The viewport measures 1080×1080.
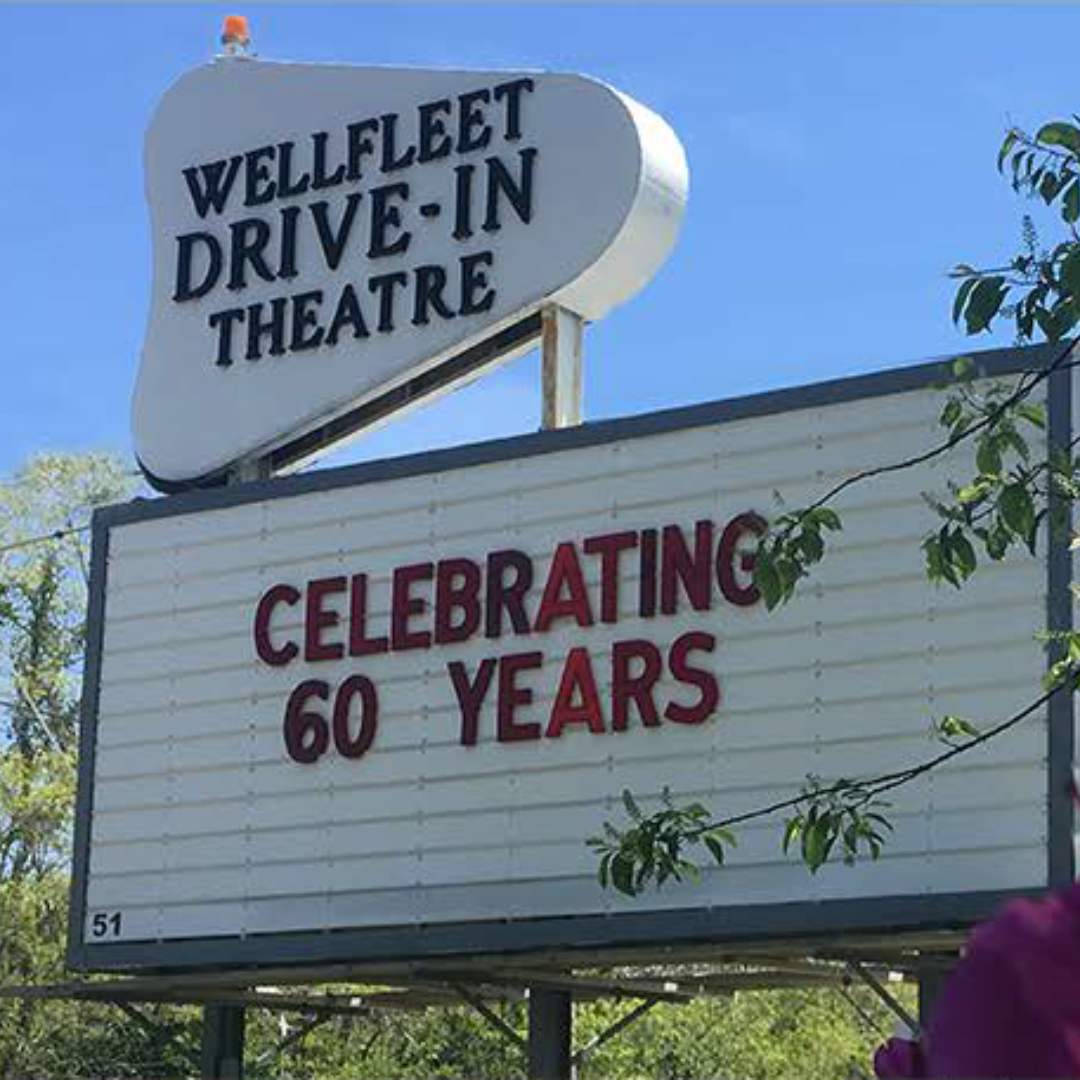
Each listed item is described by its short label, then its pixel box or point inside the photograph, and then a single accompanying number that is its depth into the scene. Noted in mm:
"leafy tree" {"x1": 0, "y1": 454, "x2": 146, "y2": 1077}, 32125
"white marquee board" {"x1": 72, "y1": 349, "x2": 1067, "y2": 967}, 11977
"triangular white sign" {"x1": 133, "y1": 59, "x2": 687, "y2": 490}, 14328
